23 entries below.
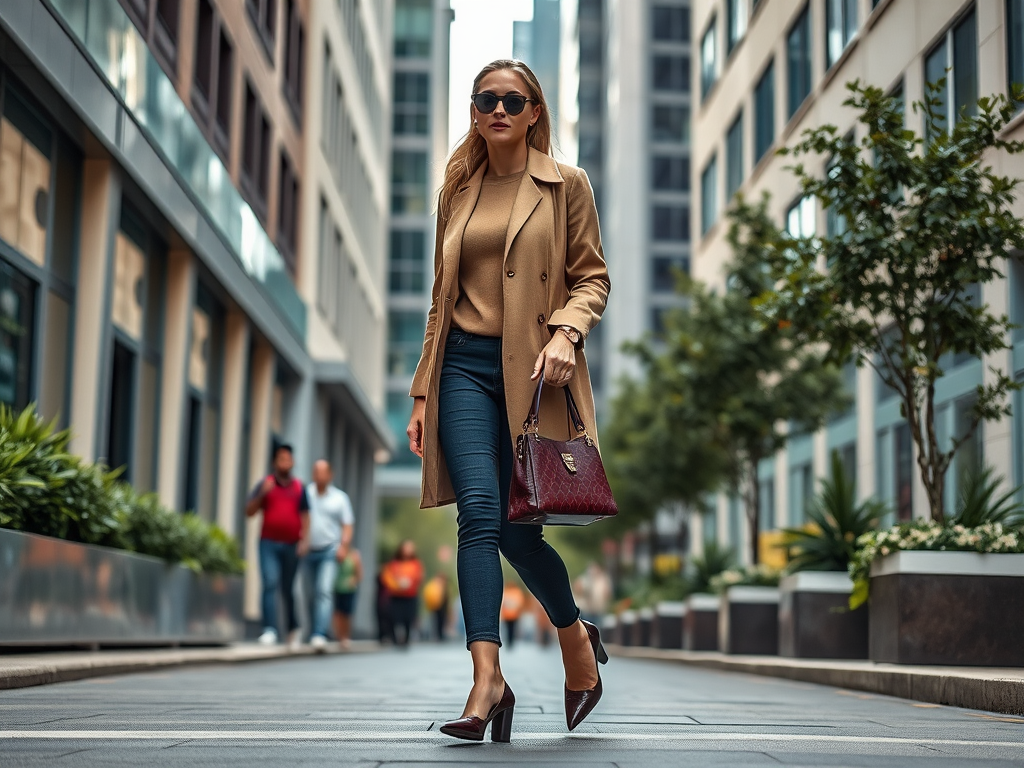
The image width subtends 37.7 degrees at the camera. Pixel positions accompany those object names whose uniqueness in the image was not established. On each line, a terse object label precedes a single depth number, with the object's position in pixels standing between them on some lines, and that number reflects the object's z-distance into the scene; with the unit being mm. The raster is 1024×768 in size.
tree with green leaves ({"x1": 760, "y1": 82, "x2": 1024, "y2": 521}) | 10742
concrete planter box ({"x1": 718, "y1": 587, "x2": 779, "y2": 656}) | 16844
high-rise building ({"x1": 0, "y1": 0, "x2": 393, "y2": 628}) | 13539
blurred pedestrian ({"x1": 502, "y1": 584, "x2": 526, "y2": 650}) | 30172
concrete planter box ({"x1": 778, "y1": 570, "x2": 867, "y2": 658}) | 13414
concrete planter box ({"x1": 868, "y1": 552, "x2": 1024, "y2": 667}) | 9516
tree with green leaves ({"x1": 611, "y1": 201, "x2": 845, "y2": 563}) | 19078
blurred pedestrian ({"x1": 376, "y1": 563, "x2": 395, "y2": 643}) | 27969
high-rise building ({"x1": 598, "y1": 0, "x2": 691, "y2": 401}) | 76562
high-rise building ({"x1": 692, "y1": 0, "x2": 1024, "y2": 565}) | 16094
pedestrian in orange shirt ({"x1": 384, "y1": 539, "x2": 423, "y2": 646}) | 24219
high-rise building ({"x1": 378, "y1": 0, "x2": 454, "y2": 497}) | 68500
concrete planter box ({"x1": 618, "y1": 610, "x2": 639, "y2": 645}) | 28675
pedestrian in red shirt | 15445
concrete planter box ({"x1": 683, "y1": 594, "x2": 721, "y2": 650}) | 20375
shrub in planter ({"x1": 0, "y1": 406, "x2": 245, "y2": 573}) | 9078
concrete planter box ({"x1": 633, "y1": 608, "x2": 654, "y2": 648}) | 26438
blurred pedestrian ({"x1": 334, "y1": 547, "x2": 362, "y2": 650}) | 21584
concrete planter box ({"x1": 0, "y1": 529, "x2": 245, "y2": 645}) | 8883
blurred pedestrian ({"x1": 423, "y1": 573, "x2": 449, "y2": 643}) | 37625
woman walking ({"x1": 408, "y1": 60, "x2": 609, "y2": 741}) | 4832
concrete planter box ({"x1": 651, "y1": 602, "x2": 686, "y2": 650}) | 23391
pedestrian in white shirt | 16344
